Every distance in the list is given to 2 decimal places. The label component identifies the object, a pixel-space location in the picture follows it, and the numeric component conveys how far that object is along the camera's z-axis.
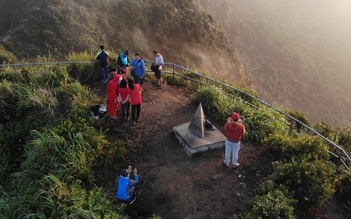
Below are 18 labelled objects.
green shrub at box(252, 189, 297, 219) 6.10
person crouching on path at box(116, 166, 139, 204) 6.45
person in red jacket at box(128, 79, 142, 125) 8.54
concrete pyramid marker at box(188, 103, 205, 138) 8.59
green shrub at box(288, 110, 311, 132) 13.18
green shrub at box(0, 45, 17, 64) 20.91
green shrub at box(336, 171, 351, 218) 7.72
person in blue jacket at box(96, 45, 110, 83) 11.02
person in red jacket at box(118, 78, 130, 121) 8.70
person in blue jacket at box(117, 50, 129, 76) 10.92
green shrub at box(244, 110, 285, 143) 9.32
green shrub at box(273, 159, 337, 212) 6.73
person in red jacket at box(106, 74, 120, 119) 8.93
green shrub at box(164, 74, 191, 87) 12.73
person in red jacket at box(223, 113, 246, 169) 7.31
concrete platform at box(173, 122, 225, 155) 8.38
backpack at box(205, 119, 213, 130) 8.94
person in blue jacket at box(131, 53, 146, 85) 10.60
